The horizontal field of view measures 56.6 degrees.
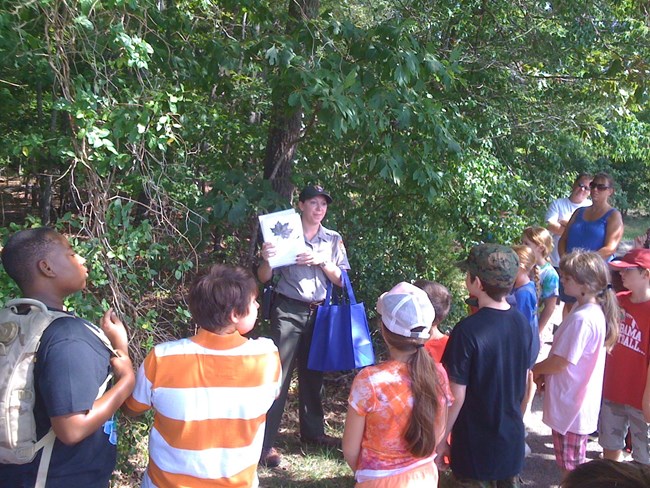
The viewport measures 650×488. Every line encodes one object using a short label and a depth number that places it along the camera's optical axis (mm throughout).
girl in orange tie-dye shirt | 2412
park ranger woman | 4016
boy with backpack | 2004
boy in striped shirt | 2213
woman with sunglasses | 5430
